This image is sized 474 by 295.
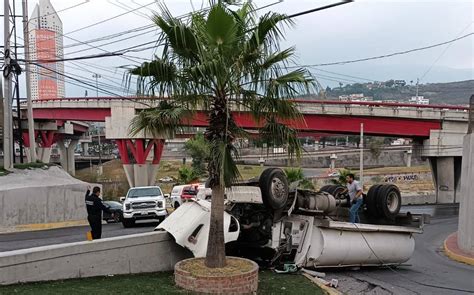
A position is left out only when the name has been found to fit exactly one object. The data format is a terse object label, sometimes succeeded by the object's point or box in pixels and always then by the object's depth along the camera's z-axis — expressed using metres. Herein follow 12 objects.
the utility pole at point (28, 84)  26.44
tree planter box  8.12
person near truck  12.63
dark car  25.92
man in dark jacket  12.86
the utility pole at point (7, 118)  22.11
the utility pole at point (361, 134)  39.26
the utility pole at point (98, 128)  26.76
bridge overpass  41.00
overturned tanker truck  10.34
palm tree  8.23
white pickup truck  21.19
